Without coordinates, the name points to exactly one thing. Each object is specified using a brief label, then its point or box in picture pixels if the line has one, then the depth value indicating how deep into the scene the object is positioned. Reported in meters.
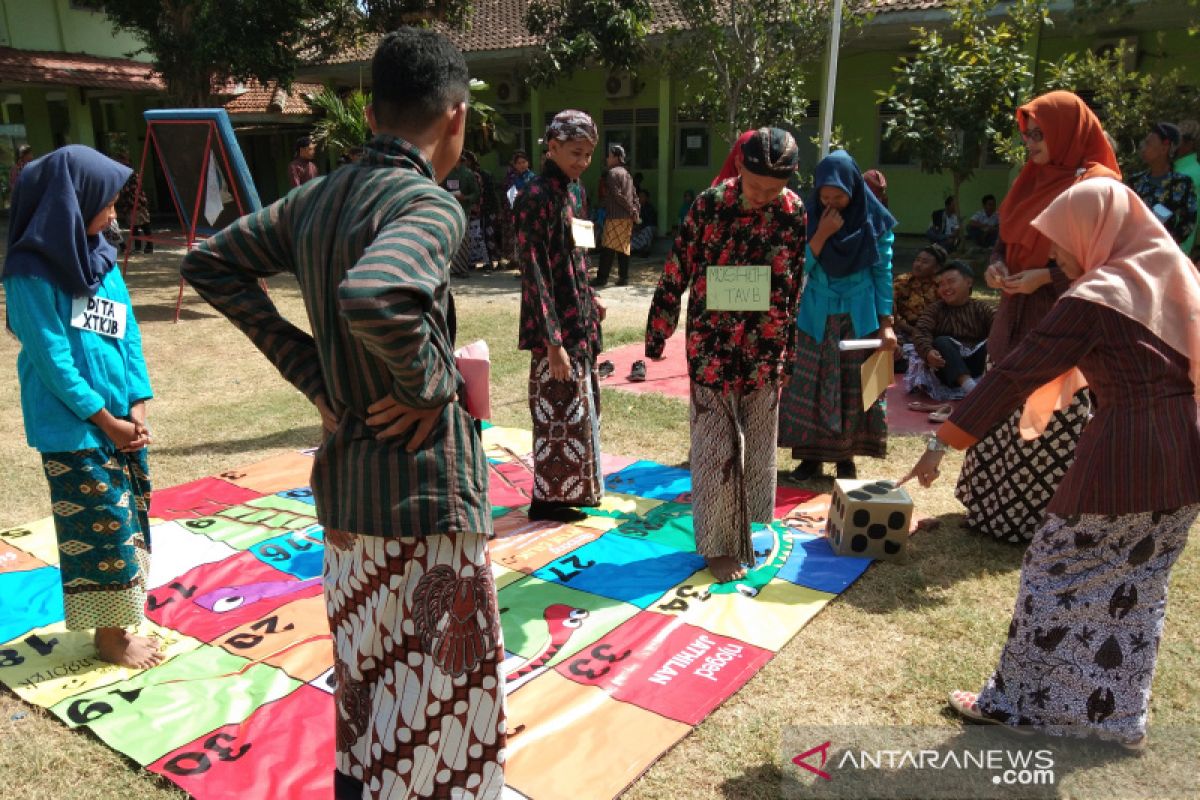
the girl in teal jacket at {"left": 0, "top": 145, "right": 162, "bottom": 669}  2.41
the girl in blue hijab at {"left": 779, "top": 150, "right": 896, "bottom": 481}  4.00
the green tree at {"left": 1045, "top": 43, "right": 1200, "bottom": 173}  9.28
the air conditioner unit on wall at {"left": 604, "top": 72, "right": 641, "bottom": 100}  15.61
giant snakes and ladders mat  2.39
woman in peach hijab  2.02
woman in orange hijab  3.21
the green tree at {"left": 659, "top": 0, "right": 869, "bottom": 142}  10.72
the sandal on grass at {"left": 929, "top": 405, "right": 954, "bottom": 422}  5.61
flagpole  6.01
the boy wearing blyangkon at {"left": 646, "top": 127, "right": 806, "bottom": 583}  3.10
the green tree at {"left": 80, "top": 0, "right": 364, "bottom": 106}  12.48
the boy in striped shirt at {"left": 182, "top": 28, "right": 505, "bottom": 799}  1.48
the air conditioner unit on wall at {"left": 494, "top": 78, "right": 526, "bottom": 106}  16.89
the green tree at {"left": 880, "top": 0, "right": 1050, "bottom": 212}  9.80
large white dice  3.50
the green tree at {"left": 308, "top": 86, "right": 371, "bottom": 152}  12.69
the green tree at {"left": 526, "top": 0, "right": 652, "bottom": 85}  12.46
